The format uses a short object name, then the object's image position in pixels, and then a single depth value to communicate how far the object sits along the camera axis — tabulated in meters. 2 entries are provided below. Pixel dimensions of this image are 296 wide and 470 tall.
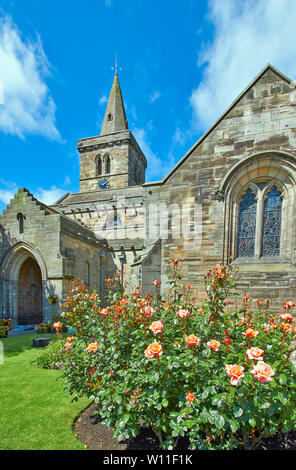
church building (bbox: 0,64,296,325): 7.33
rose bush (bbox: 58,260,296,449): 2.31
